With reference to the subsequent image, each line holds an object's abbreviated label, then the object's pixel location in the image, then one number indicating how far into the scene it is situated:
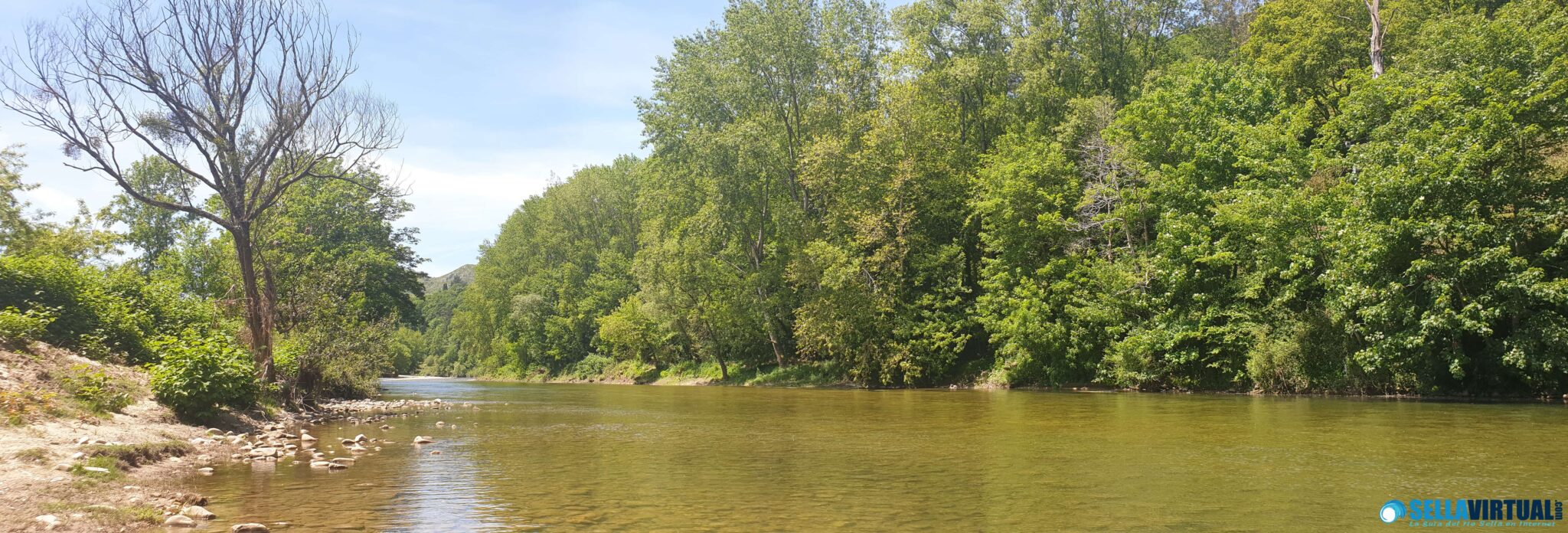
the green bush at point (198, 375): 16.08
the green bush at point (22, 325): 16.31
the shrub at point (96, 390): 14.39
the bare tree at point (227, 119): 18.97
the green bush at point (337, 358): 23.09
